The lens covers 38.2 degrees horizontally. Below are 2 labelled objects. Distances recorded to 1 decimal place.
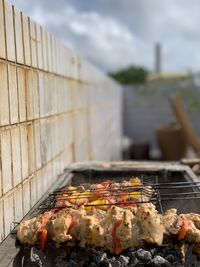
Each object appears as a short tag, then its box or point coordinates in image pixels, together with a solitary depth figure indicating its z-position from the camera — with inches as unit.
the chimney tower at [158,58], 913.6
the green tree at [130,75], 1100.9
